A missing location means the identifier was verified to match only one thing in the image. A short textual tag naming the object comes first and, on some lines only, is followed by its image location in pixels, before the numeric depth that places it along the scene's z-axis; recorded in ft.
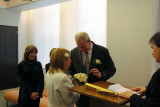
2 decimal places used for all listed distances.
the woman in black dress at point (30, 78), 10.03
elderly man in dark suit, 7.74
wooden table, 4.54
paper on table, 5.29
